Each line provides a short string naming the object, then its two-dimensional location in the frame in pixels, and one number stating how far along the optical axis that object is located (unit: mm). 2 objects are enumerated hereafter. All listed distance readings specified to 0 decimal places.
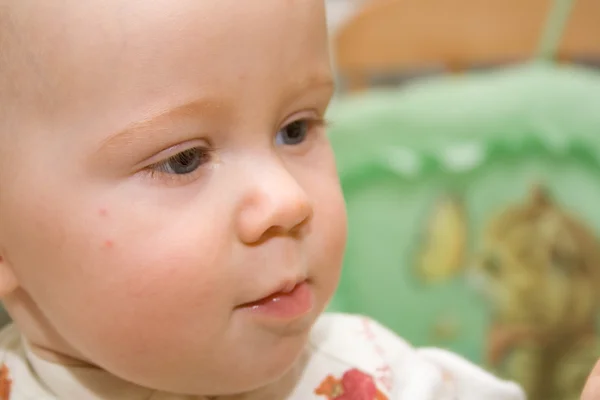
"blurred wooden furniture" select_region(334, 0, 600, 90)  1061
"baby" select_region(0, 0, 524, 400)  583
